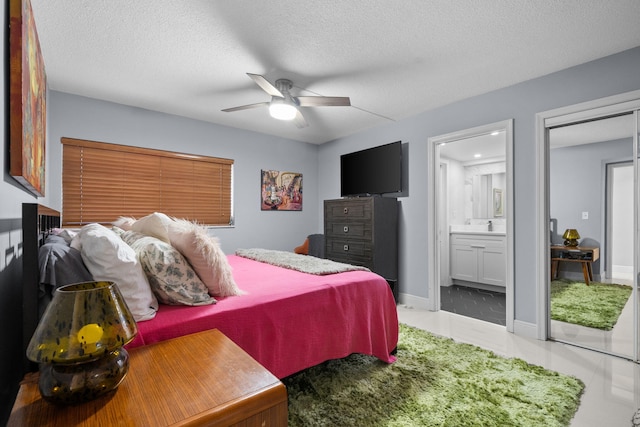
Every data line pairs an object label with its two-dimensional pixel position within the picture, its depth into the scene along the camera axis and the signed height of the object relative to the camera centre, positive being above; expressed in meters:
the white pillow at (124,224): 2.44 -0.09
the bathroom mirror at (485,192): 5.22 +0.38
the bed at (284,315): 1.25 -0.56
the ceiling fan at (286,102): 2.57 +1.00
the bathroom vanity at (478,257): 4.43 -0.68
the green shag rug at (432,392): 1.66 -1.14
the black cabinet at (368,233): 3.75 -0.27
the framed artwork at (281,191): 4.67 +0.36
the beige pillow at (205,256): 1.60 -0.23
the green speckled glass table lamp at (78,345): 0.74 -0.33
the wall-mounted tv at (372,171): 4.01 +0.61
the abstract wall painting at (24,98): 1.30 +0.56
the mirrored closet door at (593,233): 2.76 -0.21
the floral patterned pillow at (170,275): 1.50 -0.32
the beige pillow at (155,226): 1.80 -0.08
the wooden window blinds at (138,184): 3.19 +0.36
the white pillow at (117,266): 1.30 -0.23
